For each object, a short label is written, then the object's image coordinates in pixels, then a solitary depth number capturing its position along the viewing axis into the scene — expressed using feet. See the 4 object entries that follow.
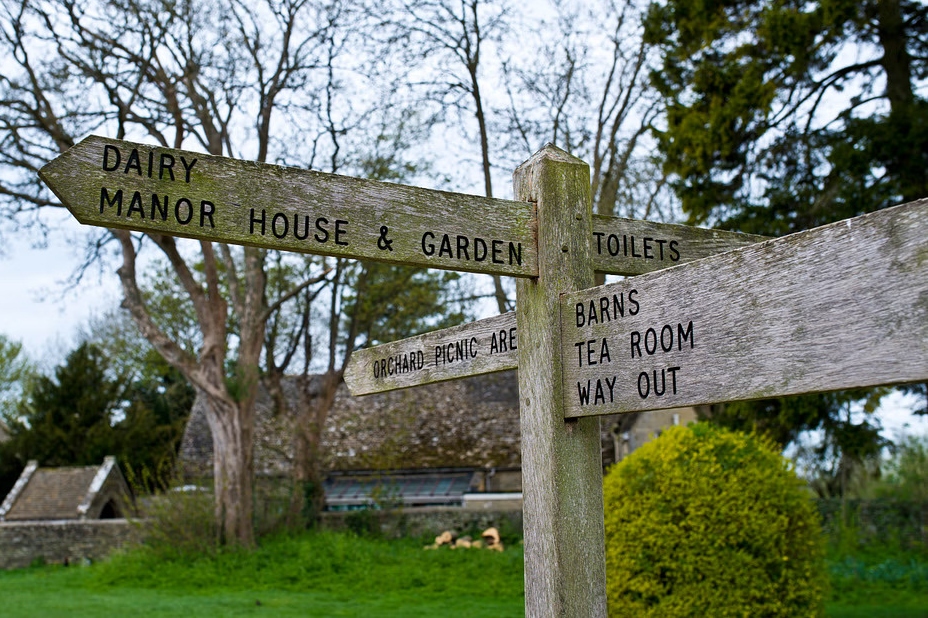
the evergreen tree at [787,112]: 45.93
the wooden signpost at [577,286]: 7.24
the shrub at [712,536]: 24.97
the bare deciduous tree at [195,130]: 59.77
